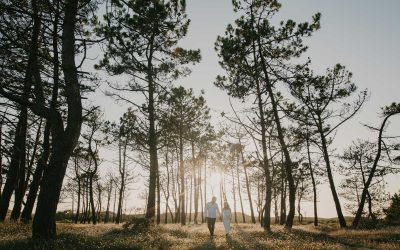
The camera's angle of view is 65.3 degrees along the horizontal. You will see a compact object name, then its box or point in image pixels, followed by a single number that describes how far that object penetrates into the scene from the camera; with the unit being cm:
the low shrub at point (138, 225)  1565
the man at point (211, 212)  1601
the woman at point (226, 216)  1565
